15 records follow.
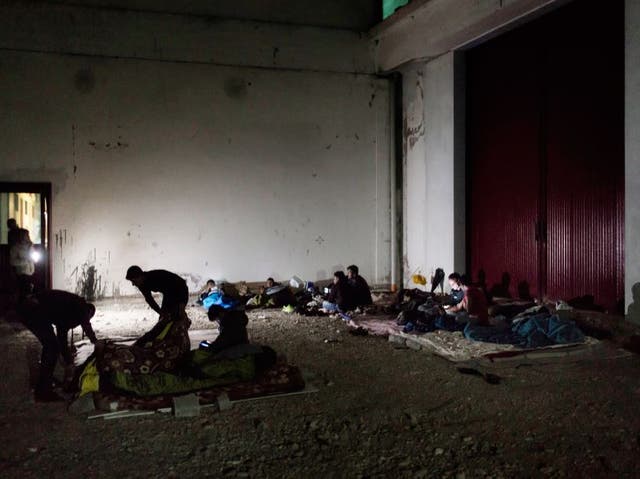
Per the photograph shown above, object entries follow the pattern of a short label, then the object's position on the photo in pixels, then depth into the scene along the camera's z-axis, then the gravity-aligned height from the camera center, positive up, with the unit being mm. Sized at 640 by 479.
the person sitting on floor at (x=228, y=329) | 6117 -914
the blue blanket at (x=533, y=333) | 7493 -1222
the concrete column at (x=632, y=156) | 7902 +947
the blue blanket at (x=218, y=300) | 10926 -1159
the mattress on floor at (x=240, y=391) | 5473 -1416
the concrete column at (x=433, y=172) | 11453 +1129
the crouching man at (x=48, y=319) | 5926 -809
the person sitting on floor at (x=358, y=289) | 10758 -947
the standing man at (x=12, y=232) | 10859 +45
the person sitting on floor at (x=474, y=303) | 8594 -966
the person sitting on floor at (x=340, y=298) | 10578 -1082
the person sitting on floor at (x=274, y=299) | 11359 -1165
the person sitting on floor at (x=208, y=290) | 11595 -1031
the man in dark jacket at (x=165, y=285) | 7066 -579
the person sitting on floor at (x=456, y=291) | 9875 -917
